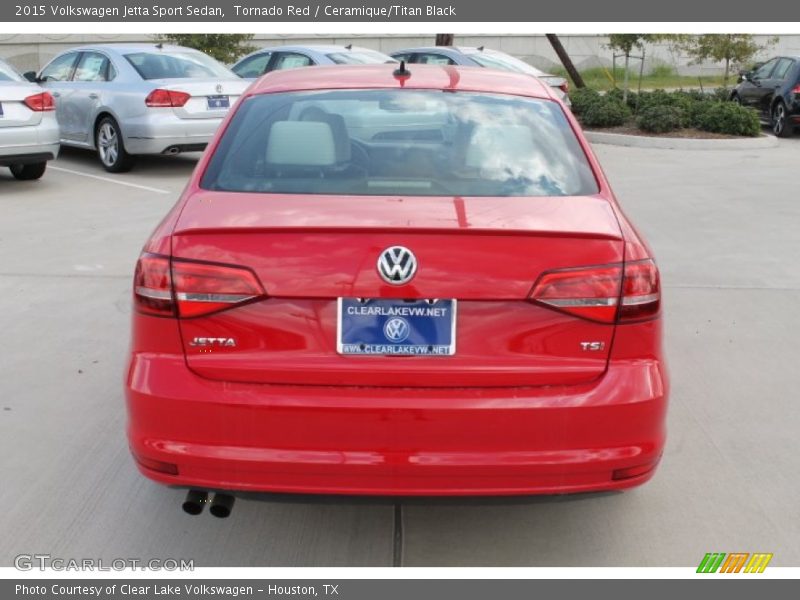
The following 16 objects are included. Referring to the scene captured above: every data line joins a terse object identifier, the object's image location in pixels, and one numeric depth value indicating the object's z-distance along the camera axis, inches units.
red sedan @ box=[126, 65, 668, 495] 125.5
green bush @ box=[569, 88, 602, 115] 721.0
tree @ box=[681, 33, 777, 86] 940.6
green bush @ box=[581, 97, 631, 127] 691.4
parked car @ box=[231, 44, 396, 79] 588.1
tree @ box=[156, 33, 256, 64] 1090.1
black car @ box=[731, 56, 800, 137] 713.6
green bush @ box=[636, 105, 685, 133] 657.0
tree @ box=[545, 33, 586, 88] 895.1
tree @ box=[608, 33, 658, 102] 802.2
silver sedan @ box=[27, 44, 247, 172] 488.1
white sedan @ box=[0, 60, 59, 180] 443.8
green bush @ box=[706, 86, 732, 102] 832.3
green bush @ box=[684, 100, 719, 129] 676.1
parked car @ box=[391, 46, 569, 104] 608.1
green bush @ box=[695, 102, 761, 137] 660.1
